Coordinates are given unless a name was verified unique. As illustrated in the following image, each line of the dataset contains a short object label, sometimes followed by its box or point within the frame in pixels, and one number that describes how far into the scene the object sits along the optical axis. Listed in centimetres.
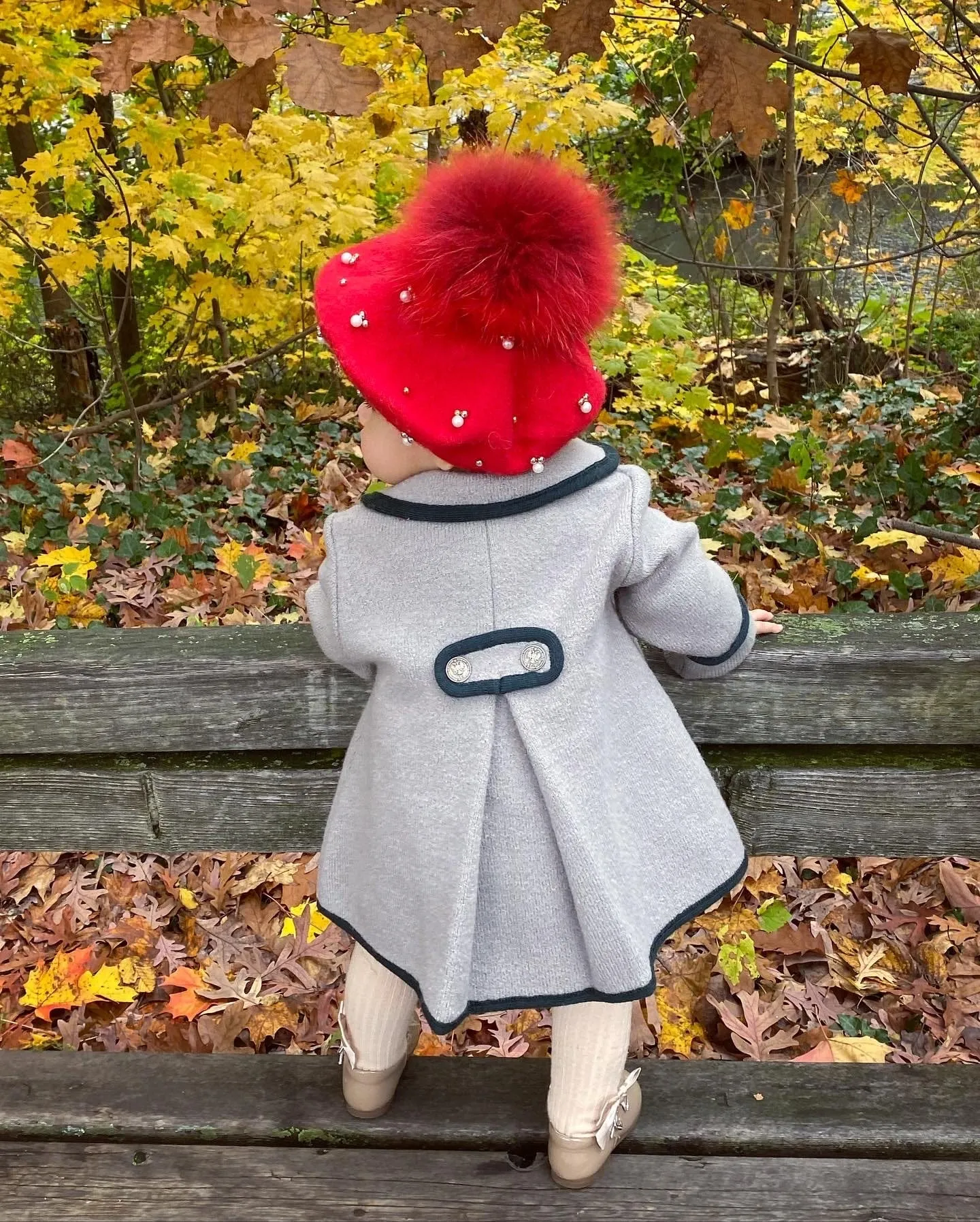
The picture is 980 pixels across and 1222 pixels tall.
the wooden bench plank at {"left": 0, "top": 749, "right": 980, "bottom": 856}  166
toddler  127
